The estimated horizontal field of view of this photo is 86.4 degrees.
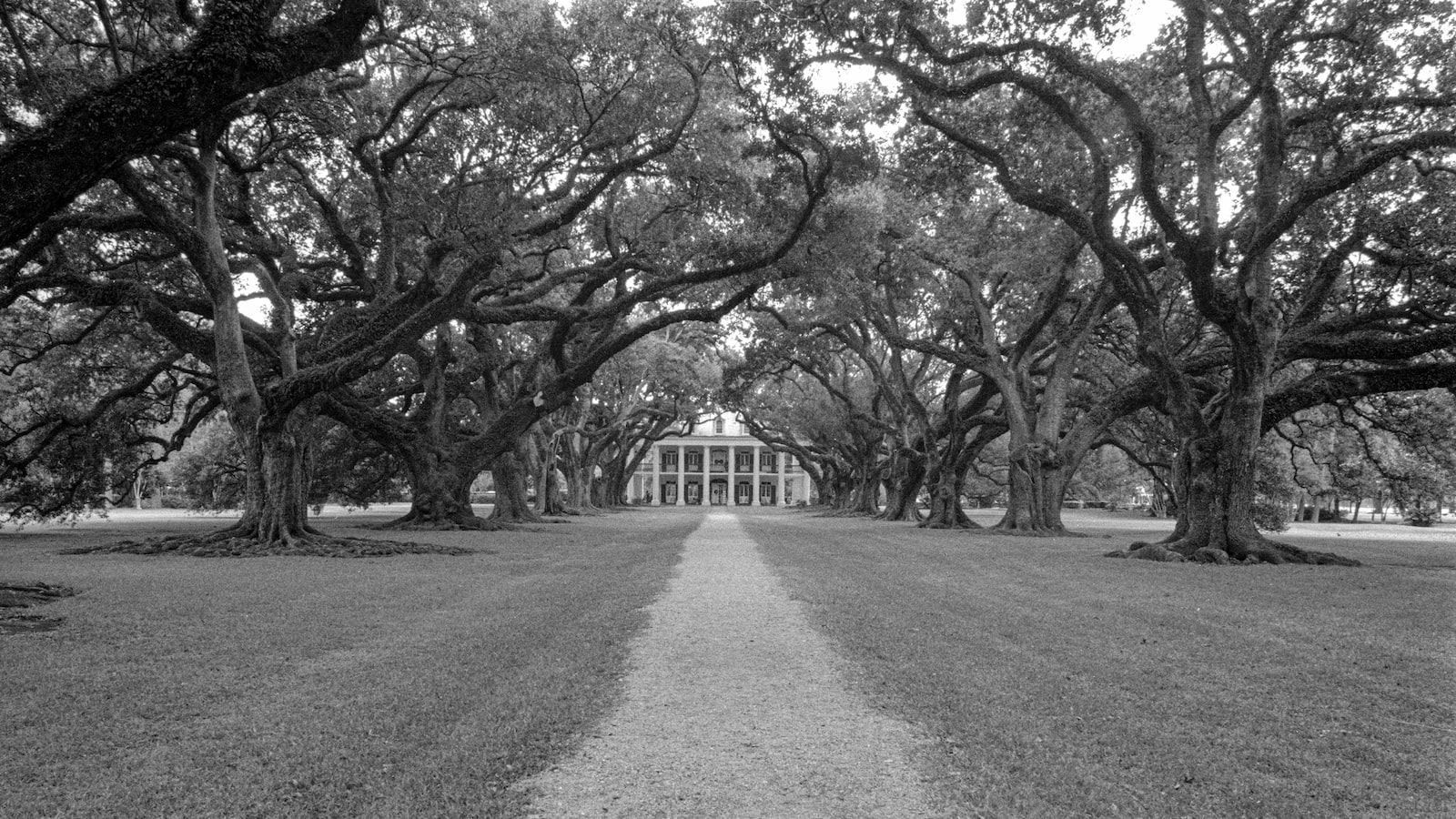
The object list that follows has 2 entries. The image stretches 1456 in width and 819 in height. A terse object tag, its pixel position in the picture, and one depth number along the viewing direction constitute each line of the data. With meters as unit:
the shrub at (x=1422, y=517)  38.86
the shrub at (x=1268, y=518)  25.44
